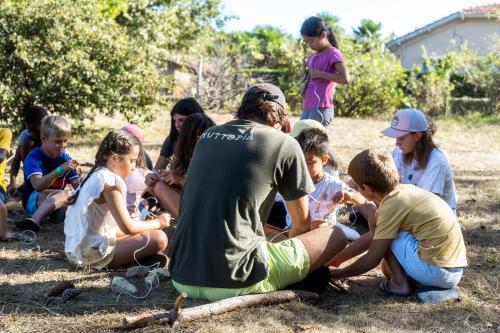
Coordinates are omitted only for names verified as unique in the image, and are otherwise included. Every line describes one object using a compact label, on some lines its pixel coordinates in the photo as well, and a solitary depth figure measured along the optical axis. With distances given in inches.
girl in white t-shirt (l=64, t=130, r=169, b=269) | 171.8
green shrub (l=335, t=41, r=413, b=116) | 736.3
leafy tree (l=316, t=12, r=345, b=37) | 2115.3
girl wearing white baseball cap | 199.3
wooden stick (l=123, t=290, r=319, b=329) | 128.2
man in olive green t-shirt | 133.0
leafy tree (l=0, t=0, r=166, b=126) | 402.6
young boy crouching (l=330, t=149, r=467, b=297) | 151.4
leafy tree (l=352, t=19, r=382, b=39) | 2308.1
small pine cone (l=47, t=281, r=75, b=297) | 152.9
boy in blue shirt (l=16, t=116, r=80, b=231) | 226.7
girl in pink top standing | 260.2
